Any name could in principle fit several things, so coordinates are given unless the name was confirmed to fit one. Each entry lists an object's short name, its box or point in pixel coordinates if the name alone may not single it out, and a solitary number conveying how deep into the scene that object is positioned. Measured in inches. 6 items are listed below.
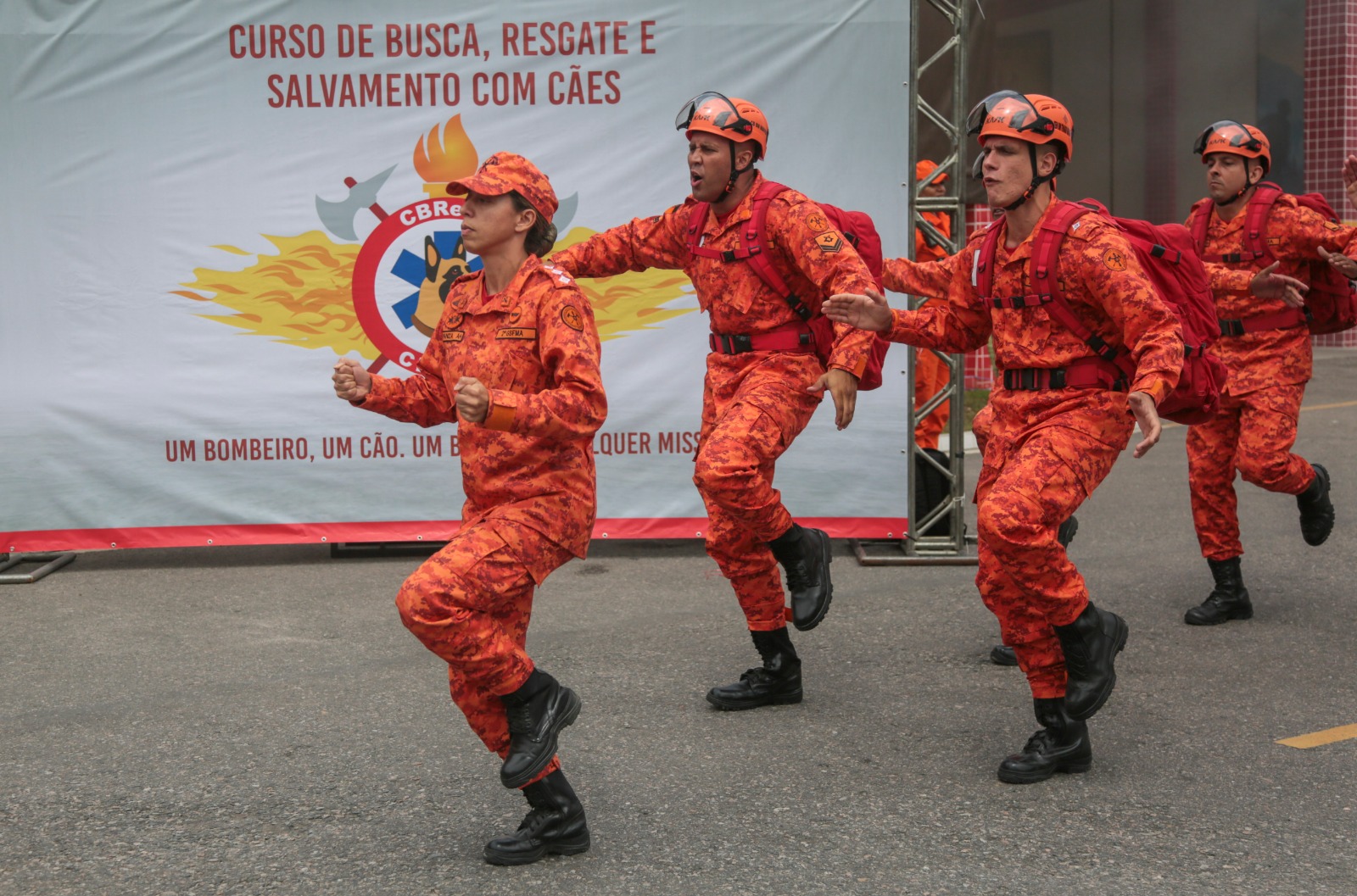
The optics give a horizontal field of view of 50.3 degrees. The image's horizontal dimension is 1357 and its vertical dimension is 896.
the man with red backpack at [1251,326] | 250.5
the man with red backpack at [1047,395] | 170.7
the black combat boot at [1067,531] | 231.5
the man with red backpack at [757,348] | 199.5
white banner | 294.5
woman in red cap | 146.6
